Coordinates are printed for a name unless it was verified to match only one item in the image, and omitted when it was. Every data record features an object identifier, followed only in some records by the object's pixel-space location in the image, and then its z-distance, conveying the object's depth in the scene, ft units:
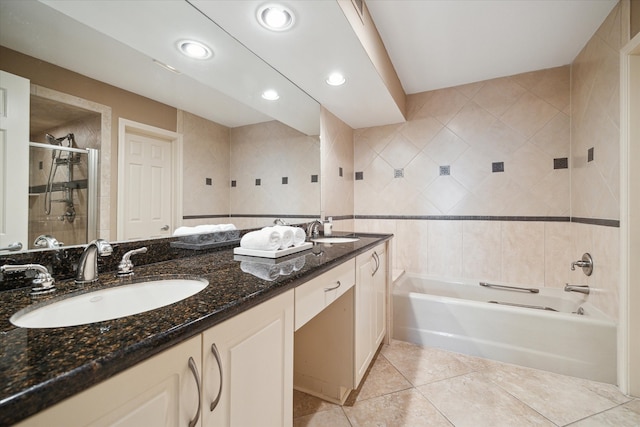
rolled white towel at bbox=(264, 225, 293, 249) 4.31
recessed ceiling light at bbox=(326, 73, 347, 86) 5.82
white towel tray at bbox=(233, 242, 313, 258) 4.02
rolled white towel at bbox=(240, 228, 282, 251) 4.08
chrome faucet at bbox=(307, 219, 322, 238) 6.81
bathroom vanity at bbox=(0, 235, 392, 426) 1.21
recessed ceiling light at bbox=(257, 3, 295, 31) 3.84
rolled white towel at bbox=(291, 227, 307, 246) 4.66
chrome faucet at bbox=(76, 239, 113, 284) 2.67
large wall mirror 2.59
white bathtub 5.40
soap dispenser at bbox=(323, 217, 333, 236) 7.13
